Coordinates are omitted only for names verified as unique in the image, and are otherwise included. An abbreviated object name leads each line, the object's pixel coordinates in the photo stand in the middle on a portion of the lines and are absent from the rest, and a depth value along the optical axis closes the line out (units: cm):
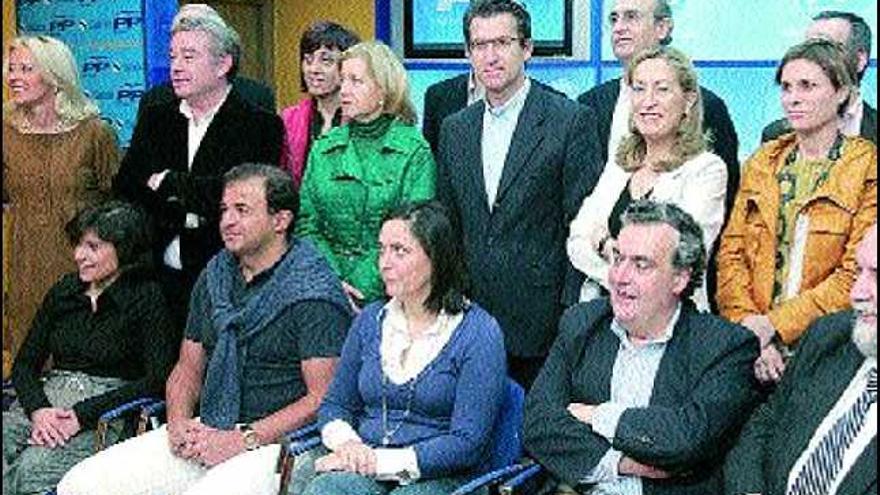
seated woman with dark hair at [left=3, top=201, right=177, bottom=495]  363
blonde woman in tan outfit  389
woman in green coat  357
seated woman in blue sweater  298
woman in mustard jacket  293
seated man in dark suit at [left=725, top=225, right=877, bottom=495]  244
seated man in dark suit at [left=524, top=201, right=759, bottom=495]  279
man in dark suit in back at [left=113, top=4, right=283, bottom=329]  372
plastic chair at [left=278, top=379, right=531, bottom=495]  309
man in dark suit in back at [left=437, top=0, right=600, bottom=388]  347
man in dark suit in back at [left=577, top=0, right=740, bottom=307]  357
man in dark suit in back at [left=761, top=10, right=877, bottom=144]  334
